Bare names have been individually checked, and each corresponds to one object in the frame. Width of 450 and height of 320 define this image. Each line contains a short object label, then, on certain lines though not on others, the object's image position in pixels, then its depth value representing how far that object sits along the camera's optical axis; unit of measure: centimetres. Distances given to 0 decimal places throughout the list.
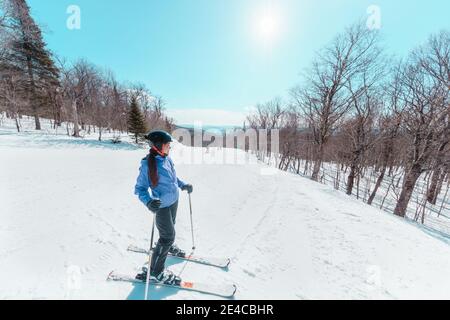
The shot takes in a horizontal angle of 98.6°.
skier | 251
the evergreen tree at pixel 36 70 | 2242
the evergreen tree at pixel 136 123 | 2253
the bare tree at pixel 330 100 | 1362
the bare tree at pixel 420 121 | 972
